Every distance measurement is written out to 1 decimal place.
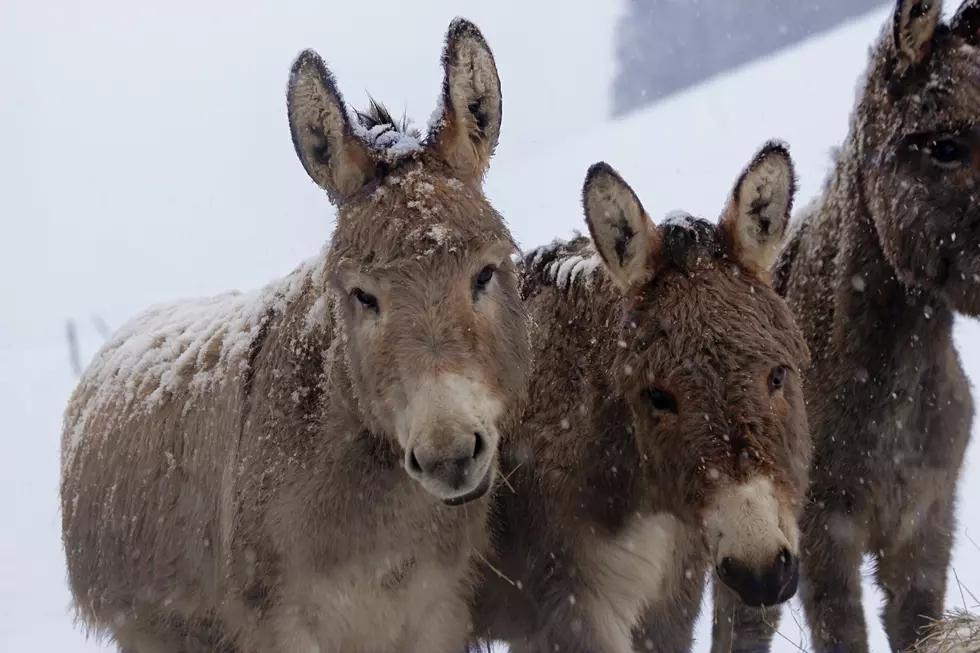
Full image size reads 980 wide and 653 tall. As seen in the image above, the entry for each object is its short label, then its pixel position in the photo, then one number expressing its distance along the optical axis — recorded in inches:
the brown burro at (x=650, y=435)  248.8
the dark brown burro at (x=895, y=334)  312.2
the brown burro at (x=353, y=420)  247.3
